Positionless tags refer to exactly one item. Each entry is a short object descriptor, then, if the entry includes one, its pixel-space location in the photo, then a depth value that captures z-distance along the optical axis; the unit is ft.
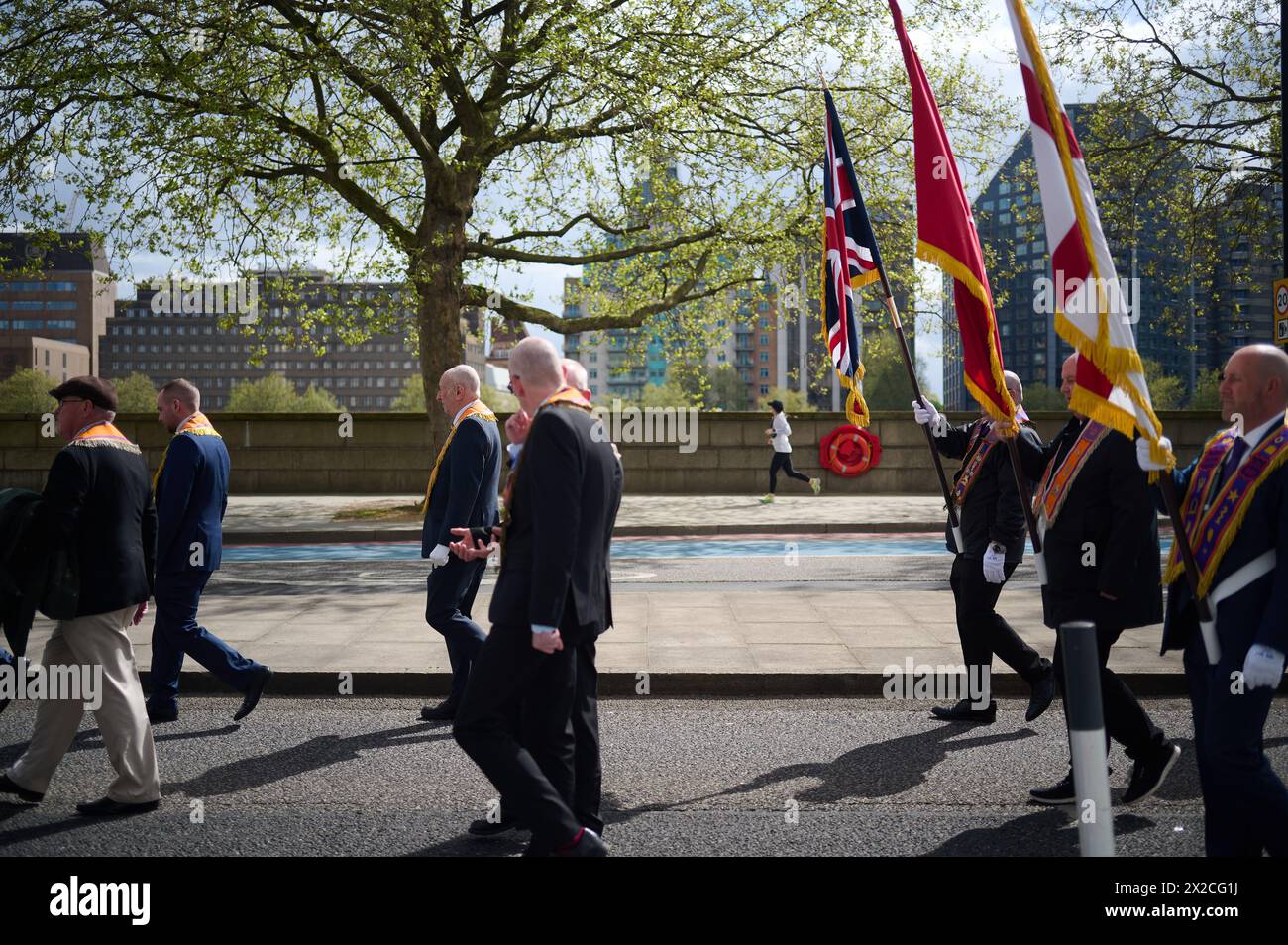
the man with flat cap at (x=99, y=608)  14.51
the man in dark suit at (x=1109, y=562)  14.49
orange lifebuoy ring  74.02
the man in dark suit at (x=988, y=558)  18.34
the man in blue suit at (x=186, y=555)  18.81
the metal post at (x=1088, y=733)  8.78
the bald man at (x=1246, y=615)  10.77
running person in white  69.15
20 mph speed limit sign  31.71
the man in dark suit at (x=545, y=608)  11.49
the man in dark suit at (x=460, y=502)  18.30
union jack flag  21.24
